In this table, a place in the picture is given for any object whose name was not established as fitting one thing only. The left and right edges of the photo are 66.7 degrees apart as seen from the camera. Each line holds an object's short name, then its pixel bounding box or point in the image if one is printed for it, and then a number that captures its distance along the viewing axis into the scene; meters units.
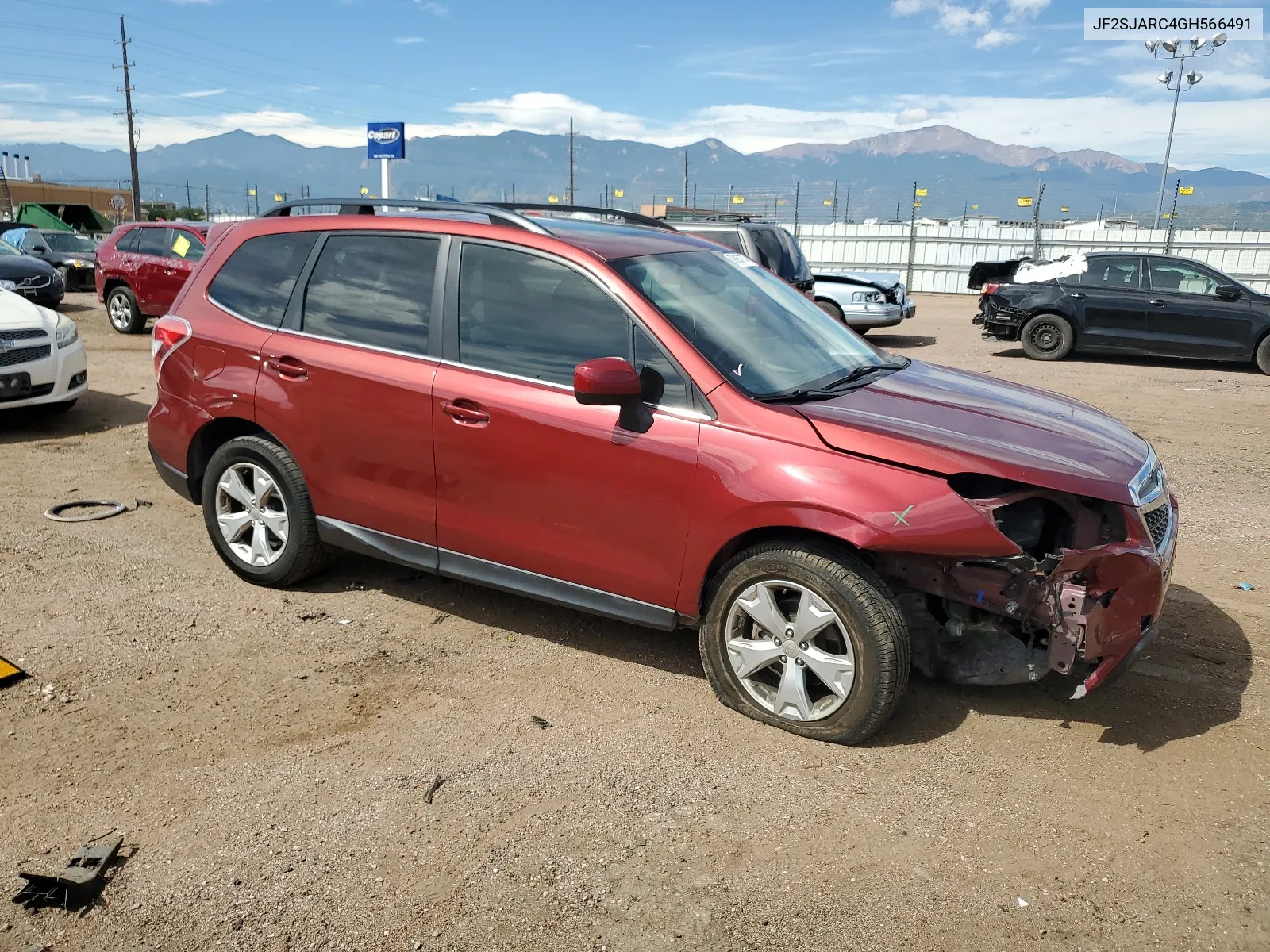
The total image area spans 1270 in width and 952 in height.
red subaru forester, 3.35
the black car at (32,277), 16.30
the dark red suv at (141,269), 15.30
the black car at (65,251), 23.00
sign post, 20.16
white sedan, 8.03
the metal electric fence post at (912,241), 31.36
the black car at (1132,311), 13.76
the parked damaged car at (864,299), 16.45
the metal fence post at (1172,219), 28.67
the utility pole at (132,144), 45.14
